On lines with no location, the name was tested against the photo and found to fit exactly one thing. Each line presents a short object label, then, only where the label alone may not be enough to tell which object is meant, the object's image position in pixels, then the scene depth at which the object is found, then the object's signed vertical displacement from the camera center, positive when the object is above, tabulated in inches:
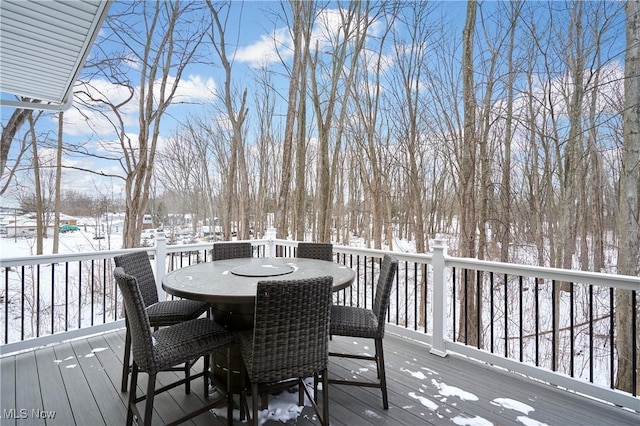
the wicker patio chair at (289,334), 65.6 -26.1
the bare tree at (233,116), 288.8 +103.1
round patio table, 77.3 -19.0
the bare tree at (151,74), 276.1 +126.2
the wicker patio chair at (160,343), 67.6 -30.0
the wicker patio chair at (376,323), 87.0 -30.5
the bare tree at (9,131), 223.6 +58.1
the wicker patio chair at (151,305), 93.5 -29.7
